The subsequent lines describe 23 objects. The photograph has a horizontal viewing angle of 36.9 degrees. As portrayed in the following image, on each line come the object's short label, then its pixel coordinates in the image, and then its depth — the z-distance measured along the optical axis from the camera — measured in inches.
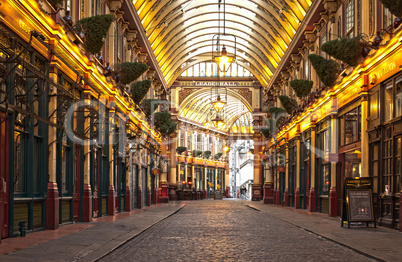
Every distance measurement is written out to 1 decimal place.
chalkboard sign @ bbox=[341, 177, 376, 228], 638.5
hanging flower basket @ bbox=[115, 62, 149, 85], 893.8
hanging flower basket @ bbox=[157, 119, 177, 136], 1488.7
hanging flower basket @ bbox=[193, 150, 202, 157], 2433.6
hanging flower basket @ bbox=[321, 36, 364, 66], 701.3
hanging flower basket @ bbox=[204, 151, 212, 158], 2547.5
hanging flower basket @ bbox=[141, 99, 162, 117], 1240.2
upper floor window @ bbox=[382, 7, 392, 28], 658.8
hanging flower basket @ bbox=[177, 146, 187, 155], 2194.9
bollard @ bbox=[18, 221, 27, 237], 501.4
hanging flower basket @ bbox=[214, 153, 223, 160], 2669.8
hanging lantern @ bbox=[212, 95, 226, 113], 1337.4
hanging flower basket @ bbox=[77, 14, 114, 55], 636.1
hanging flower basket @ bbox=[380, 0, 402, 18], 539.5
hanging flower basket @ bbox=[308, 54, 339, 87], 822.5
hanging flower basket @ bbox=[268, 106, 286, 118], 1422.0
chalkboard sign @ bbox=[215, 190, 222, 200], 2414.1
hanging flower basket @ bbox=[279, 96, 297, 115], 1229.8
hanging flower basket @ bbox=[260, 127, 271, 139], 1651.1
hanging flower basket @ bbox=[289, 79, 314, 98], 1041.5
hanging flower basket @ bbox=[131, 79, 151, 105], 1037.2
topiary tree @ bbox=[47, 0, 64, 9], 512.8
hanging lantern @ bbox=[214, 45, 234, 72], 1016.2
